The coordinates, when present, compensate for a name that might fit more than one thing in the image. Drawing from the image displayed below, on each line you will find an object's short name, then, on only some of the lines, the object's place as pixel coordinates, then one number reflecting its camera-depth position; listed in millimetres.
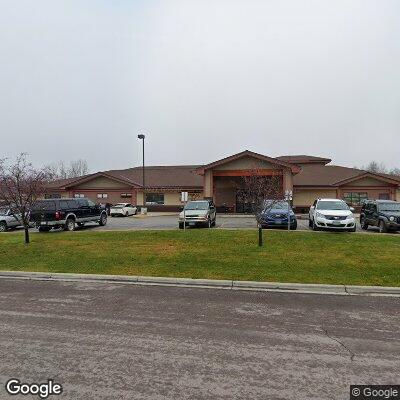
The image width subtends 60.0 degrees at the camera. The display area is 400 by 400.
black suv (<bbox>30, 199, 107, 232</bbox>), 19344
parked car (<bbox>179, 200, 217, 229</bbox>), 20234
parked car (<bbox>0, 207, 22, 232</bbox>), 23109
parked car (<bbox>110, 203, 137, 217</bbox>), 35375
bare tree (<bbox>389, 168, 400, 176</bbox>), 95212
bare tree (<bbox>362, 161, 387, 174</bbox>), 101675
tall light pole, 38931
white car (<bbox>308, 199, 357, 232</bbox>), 16891
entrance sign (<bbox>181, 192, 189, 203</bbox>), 20234
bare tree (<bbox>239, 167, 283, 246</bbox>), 12959
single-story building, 33031
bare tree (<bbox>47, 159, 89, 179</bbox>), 90075
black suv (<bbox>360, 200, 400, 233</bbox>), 17469
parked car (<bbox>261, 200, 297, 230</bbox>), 18672
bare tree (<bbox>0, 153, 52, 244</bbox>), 14031
